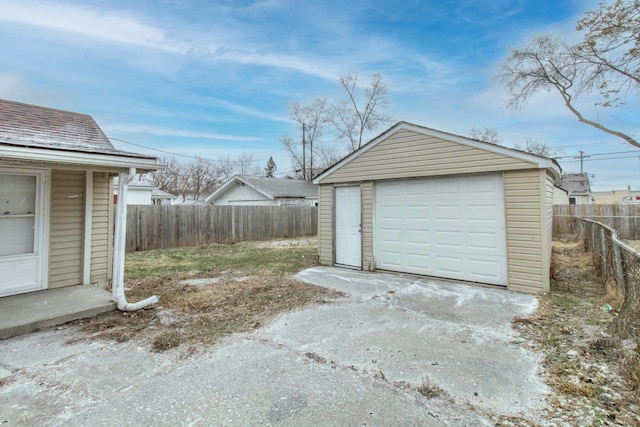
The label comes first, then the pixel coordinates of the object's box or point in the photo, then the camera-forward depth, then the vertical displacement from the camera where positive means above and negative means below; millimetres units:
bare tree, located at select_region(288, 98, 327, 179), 27469 +9380
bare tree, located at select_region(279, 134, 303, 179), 30452 +7031
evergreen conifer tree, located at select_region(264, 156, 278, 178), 52706 +9647
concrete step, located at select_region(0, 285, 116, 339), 3658 -1105
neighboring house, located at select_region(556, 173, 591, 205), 32344 +3825
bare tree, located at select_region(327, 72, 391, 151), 24266 +9188
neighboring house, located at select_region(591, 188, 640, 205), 43094 +3973
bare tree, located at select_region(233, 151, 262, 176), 37031 +7112
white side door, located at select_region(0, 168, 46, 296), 4469 -109
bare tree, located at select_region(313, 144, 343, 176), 30381 +6613
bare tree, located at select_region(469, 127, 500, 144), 25219 +7315
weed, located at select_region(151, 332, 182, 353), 3324 -1306
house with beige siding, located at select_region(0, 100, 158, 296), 4138 +320
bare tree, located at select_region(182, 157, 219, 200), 35656 +5224
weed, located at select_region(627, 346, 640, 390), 2426 -1196
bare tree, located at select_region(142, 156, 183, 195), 33594 +5008
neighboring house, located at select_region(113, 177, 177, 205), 19078 +1884
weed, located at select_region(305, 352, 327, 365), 3042 -1333
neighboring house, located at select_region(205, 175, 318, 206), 19547 +2023
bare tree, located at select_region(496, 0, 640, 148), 10453 +6693
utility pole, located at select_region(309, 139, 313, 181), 29553 +6238
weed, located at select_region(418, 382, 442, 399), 2455 -1341
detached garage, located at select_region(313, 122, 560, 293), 5473 +287
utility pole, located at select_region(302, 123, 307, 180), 29284 +6108
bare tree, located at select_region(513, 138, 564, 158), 29783 +7122
